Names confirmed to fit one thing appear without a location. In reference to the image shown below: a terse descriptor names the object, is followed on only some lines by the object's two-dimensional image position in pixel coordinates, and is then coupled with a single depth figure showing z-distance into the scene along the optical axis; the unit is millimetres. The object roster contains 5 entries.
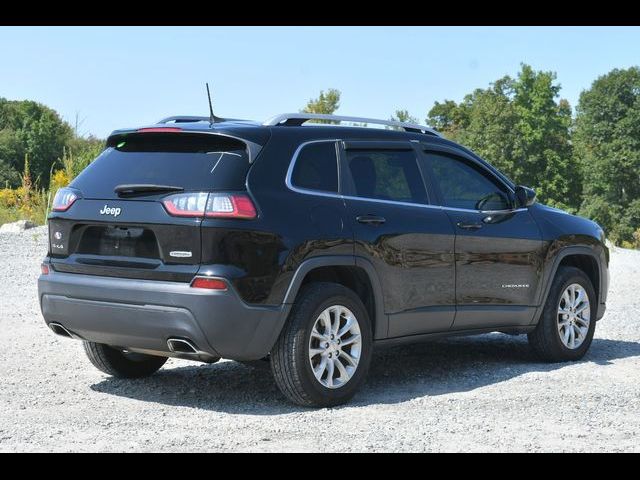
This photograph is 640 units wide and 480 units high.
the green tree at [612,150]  71000
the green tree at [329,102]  58531
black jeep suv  6535
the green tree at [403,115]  66519
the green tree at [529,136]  72250
